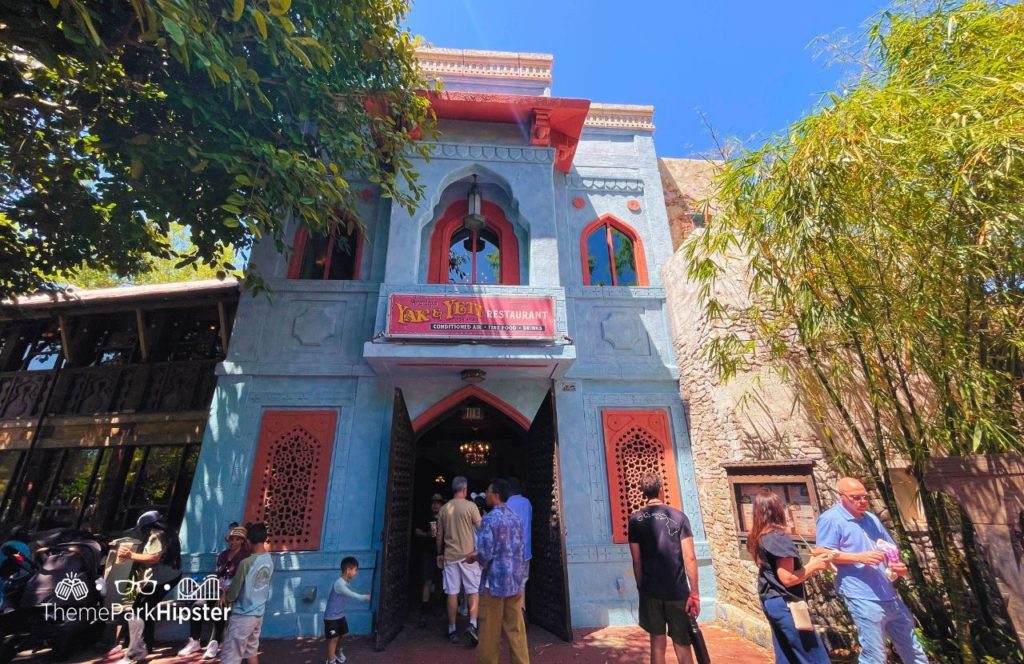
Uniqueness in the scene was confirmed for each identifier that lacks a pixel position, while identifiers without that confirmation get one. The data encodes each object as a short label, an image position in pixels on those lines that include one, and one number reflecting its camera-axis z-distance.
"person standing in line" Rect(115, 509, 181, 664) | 4.46
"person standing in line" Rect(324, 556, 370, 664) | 4.26
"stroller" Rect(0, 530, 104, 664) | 4.37
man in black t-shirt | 3.31
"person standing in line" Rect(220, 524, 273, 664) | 3.57
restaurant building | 5.71
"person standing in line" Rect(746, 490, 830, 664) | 2.91
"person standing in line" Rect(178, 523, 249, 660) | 4.45
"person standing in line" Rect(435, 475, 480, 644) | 4.95
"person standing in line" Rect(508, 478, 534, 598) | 5.26
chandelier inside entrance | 9.47
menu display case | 4.65
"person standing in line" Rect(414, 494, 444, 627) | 6.05
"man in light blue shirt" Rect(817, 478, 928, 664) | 2.98
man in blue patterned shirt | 3.46
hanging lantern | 7.04
